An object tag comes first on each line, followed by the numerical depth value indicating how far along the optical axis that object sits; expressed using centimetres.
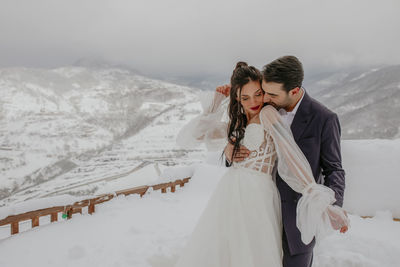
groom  126
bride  129
